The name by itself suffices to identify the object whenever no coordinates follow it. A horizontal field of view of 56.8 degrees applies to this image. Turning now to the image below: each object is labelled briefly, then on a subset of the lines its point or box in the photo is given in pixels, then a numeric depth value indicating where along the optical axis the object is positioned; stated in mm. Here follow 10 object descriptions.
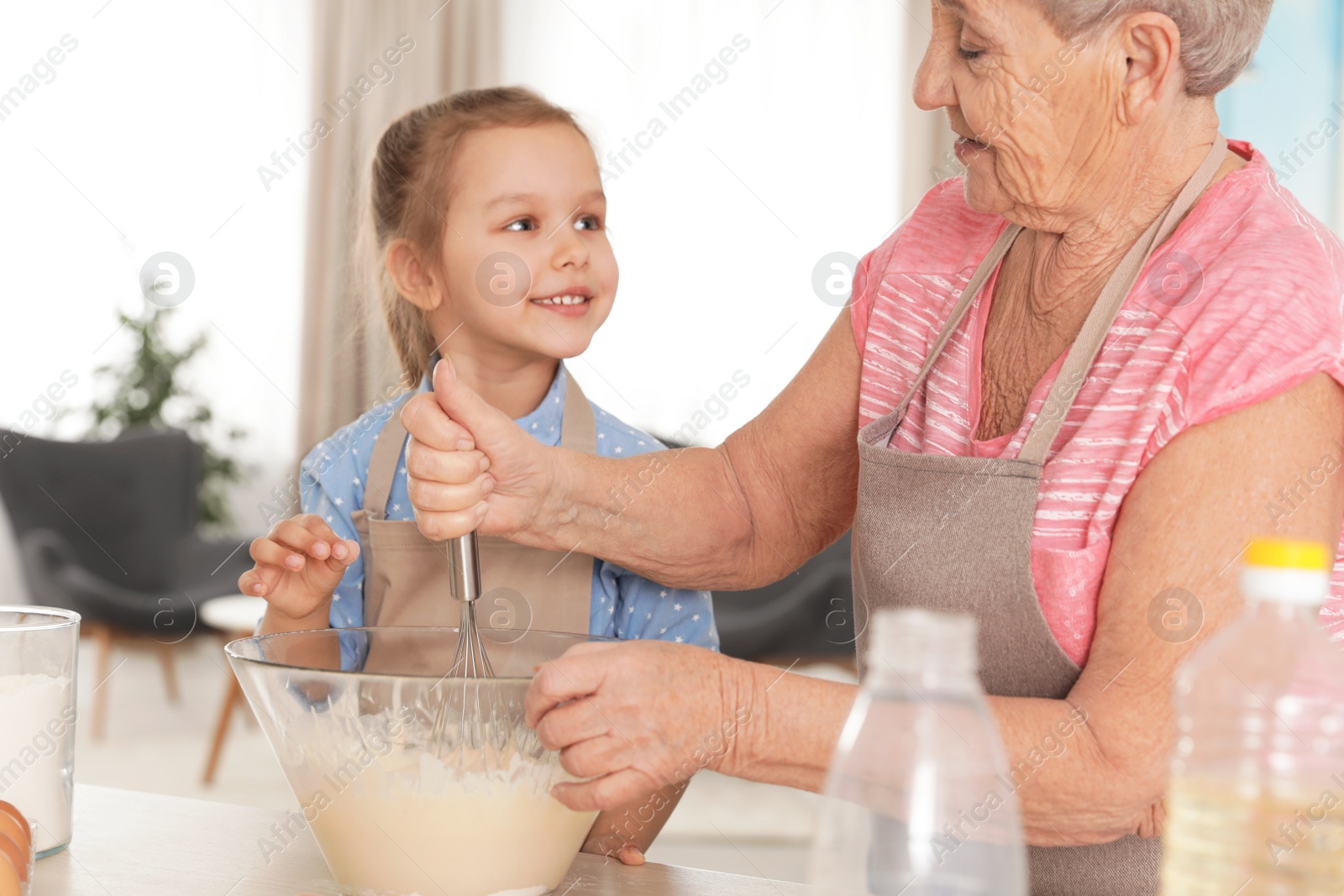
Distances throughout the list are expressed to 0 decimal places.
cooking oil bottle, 562
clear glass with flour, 896
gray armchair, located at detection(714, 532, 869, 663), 3662
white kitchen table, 886
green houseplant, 4328
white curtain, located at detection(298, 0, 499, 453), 4625
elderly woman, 844
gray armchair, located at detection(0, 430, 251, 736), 4027
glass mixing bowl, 821
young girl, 1343
